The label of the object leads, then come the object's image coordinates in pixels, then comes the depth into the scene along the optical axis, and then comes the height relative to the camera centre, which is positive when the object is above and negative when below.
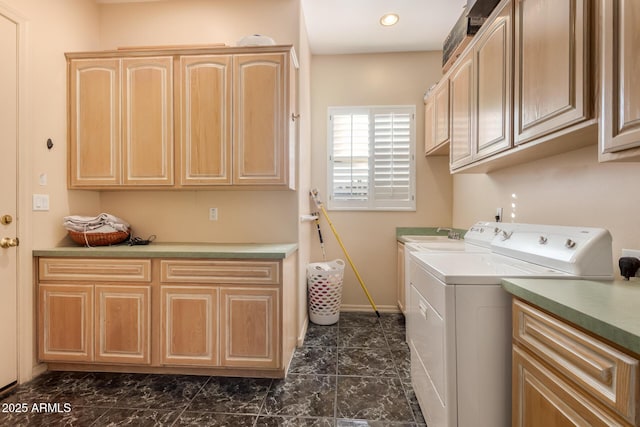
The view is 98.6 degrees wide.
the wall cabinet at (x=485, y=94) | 1.48 +0.75
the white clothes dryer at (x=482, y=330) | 1.12 -0.49
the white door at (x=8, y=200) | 1.74 +0.07
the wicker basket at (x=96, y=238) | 2.04 -0.20
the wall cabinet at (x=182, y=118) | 2.07 +0.71
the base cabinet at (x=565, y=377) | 0.63 -0.46
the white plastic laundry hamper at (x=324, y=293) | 2.71 -0.81
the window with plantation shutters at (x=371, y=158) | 3.16 +0.62
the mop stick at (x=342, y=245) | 3.07 -0.38
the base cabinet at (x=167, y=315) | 1.86 -0.71
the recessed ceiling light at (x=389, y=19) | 2.54 +1.80
